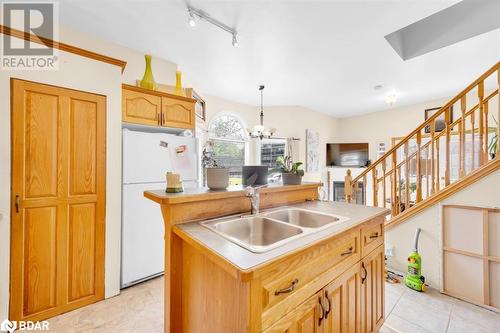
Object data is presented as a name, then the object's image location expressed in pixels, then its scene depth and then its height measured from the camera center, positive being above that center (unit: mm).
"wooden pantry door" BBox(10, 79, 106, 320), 1693 -282
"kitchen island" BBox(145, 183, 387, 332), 867 -525
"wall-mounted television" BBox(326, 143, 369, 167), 6348 +360
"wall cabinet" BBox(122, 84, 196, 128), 2311 +667
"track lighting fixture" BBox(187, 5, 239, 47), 2053 +1475
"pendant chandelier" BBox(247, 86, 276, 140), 3934 +635
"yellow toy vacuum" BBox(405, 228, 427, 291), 2283 -1141
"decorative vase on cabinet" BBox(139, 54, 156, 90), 2605 +1053
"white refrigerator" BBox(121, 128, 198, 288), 2246 -330
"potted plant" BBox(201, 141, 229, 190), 1553 -77
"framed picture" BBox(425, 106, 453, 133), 5296 +1125
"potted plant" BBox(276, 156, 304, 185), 1990 -52
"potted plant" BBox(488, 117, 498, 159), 2334 +207
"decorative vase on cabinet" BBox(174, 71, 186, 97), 2846 +1032
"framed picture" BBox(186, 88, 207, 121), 3055 +1019
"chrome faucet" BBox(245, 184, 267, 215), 1487 -203
